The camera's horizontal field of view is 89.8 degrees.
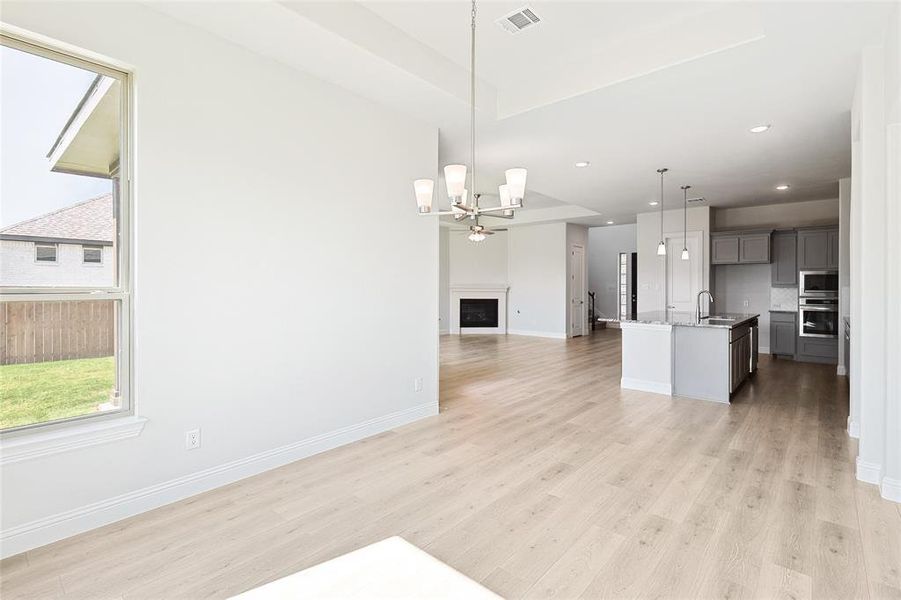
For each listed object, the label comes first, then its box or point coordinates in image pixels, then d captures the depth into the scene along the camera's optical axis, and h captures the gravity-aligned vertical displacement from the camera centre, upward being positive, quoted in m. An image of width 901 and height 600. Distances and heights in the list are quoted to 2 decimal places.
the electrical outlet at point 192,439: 2.73 -0.86
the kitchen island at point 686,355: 4.96 -0.66
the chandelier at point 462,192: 2.60 +0.64
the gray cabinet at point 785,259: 7.61 +0.66
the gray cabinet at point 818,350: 7.20 -0.83
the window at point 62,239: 2.19 +0.30
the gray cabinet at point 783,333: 7.62 -0.59
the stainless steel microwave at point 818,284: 7.10 +0.23
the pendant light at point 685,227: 8.50 +1.35
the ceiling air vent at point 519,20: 2.97 +1.87
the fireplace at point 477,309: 11.44 -0.29
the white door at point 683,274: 8.52 +0.46
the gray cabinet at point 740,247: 7.75 +0.90
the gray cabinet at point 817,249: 7.14 +0.80
